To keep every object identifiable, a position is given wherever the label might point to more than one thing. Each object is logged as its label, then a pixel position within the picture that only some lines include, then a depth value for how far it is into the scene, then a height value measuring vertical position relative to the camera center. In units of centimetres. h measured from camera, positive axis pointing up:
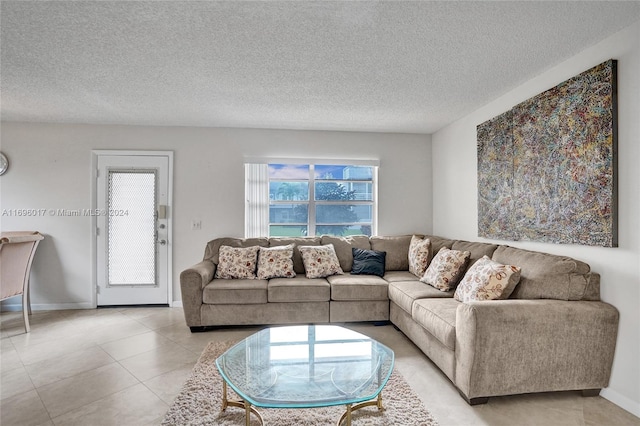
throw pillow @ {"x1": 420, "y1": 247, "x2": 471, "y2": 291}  299 -54
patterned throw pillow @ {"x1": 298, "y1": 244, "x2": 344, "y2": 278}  362 -56
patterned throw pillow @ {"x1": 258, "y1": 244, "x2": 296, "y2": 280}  358 -57
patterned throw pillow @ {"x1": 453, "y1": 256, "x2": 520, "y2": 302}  229 -52
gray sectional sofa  199 -82
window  434 +22
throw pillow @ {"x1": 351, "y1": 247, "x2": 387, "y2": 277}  374 -58
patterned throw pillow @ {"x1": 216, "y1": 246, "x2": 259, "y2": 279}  359 -57
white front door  410 -19
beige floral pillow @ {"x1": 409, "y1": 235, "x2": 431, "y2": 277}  360 -50
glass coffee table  156 -92
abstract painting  206 +38
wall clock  393 +65
